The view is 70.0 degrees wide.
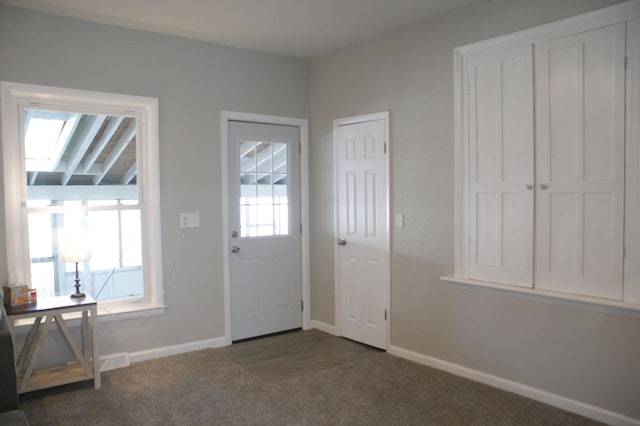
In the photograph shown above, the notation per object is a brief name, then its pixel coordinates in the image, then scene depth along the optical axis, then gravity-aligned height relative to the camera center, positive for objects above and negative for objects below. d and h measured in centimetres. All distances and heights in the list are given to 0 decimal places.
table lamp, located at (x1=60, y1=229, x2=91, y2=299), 322 -30
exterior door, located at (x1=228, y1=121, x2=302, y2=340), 423 -26
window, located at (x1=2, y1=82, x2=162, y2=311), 327 +12
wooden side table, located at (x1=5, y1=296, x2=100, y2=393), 296 -97
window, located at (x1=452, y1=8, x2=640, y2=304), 258 +22
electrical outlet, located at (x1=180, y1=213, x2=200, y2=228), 390 -15
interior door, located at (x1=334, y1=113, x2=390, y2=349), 392 -27
